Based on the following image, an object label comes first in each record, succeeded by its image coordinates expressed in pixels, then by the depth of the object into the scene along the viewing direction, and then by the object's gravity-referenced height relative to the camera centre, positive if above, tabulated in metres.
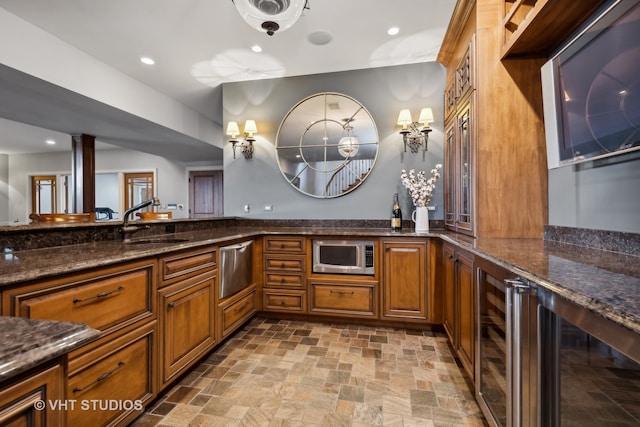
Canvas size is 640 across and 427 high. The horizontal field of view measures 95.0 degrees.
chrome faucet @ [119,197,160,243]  2.04 -0.10
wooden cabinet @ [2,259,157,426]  1.11 -0.54
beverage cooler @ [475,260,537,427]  1.01 -0.56
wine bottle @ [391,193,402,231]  3.13 -0.06
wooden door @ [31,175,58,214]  7.62 +0.54
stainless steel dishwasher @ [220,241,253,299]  2.38 -0.48
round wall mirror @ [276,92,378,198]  3.39 +0.80
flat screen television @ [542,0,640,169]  1.14 +0.55
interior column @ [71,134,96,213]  4.84 +0.68
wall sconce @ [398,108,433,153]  3.09 +0.89
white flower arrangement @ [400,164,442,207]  2.92 +0.26
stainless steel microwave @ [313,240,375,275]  2.79 -0.43
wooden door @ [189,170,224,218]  7.05 +0.46
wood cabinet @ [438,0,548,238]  2.01 +0.51
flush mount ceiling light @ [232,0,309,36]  1.90 +1.34
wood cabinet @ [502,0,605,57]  1.46 +1.03
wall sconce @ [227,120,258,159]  3.60 +0.97
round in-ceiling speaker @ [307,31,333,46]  2.71 +1.65
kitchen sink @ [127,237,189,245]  2.04 -0.21
